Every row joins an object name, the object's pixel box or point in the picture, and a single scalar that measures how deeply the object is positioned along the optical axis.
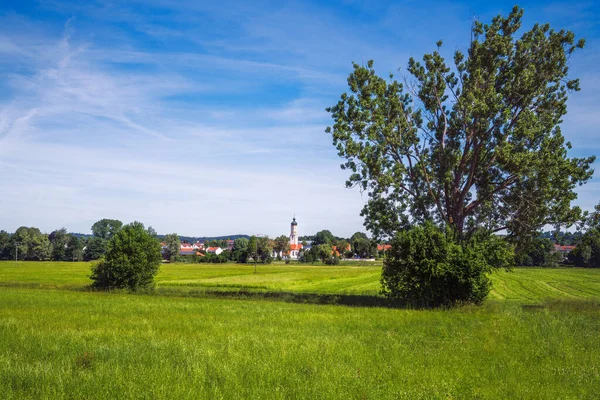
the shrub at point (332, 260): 148.00
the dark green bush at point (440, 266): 26.61
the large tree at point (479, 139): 28.28
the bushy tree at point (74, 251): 150.62
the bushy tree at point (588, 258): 122.25
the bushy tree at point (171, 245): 170.38
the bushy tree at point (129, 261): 37.72
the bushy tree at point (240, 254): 161.19
